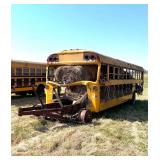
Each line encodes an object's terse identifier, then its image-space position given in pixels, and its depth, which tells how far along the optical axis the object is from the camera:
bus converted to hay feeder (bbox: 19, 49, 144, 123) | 5.27
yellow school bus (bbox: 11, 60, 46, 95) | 9.24
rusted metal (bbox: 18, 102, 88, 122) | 4.93
